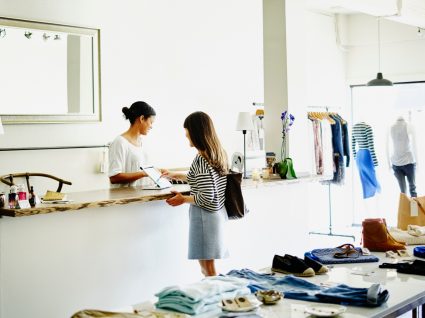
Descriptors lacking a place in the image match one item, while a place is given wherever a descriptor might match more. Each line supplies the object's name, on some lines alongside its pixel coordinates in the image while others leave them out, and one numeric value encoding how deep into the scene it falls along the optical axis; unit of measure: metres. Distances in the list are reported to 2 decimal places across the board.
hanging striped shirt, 9.56
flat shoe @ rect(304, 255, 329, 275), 3.35
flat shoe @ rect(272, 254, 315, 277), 3.30
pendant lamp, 8.32
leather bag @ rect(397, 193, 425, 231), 4.68
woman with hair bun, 5.04
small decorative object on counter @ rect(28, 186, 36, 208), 4.03
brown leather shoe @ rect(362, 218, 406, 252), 3.89
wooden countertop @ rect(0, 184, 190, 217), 3.88
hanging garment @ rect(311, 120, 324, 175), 8.91
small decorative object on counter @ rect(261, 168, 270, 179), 5.97
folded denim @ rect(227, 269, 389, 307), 2.79
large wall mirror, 5.82
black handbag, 4.59
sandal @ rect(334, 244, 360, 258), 3.69
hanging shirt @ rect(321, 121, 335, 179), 9.02
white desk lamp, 7.14
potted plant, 5.97
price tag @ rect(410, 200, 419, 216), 4.69
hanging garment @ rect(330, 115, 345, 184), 9.27
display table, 2.71
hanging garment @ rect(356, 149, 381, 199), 9.55
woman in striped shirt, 4.44
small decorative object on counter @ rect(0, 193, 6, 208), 3.87
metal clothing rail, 8.98
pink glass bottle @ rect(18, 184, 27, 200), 3.95
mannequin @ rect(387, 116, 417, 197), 9.25
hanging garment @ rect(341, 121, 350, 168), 9.45
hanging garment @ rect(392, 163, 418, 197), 9.27
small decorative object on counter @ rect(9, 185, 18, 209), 3.89
